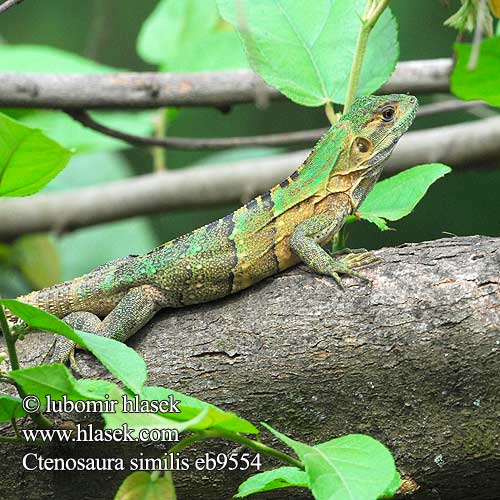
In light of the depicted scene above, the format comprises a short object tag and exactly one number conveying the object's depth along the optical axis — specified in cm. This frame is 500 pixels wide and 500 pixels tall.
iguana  657
